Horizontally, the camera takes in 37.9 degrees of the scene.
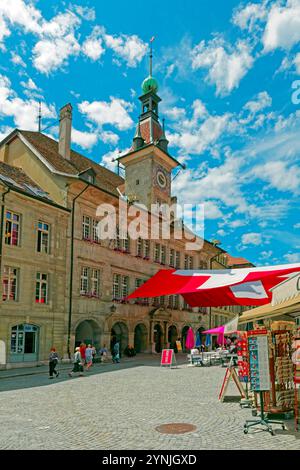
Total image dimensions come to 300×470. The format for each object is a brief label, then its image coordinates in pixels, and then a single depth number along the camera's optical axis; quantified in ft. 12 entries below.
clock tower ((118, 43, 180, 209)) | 132.05
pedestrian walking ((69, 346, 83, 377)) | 62.49
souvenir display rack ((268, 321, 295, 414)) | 31.60
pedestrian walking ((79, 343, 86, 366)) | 78.18
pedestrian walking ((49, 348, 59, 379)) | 59.82
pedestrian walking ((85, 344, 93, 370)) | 73.84
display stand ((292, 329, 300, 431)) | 27.68
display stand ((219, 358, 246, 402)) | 37.89
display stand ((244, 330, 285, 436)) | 27.61
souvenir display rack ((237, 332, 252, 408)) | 36.11
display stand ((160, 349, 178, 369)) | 77.32
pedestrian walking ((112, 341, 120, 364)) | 86.79
